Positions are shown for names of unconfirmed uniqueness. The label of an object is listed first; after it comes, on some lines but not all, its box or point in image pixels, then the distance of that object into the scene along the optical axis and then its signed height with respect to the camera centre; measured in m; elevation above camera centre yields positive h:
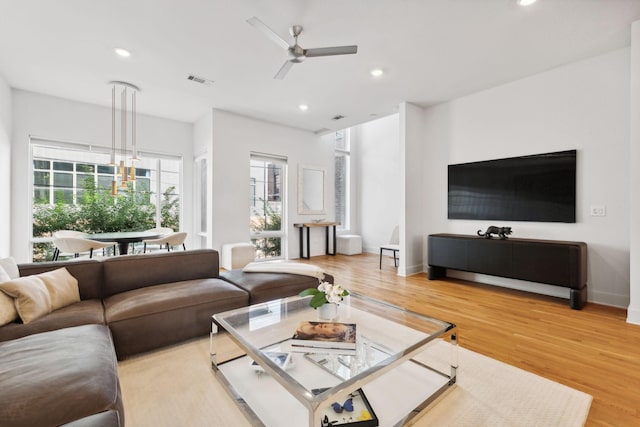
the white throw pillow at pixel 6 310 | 1.69 -0.60
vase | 1.96 -0.69
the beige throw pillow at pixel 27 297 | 1.76 -0.55
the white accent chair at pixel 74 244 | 3.56 -0.42
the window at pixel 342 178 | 7.48 +0.87
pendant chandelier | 3.90 +1.60
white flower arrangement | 1.89 -0.56
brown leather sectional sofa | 1.01 -0.68
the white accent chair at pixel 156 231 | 4.87 -0.36
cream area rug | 1.47 -1.07
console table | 6.23 -0.36
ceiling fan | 2.39 +1.48
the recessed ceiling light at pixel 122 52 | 3.10 +1.76
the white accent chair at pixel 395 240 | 5.50 -0.57
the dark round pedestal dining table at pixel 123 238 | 3.54 -0.34
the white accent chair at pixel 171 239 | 4.12 -0.43
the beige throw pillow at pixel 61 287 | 2.00 -0.56
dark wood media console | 3.10 -0.60
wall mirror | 6.30 +0.49
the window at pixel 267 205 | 5.73 +0.12
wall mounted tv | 3.49 +0.30
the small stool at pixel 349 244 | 6.80 -0.81
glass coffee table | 1.33 -0.80
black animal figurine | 3.76 -0.27
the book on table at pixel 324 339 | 1.55 -0.72
